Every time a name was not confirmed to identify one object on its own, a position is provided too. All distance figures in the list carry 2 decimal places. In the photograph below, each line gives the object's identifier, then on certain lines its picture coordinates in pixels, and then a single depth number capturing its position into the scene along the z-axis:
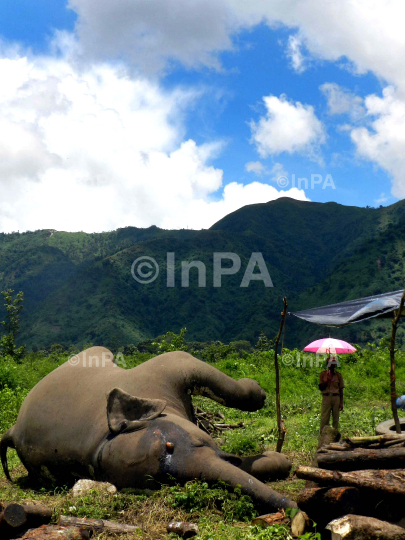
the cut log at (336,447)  5.52
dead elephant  5.52
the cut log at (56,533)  4.50
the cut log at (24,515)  4.71
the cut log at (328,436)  6.25
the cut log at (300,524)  4.61
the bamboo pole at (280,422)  7.08
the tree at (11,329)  22.86
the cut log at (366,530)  4.20
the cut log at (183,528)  4.79
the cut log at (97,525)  4.84
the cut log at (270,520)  4.85
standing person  9.00
